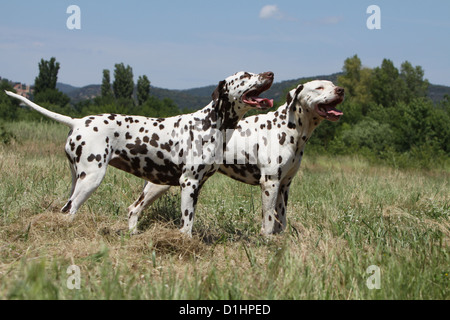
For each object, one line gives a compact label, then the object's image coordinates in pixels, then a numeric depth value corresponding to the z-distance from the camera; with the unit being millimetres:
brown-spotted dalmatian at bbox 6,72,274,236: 4723
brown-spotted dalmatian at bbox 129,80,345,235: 5273
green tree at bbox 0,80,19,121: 26486
